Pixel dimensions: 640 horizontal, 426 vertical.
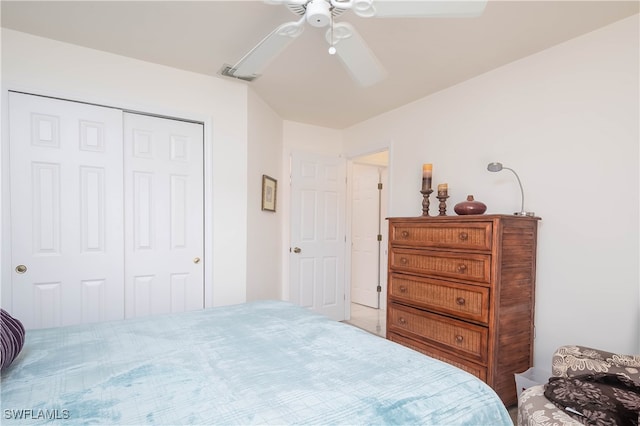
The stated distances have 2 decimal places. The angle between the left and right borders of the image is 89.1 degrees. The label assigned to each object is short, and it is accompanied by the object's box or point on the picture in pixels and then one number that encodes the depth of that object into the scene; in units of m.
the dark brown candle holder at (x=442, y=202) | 2.68
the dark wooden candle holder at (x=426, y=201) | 2.77
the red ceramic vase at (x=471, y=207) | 2.34
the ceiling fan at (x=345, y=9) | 1.33
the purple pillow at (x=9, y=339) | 1.00
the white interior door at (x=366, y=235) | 4.88
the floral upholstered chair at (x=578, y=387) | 1.35
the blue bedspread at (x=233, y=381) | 0.84
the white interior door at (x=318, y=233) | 3.92
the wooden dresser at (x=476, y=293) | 2.06
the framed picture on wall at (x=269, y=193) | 3.38
